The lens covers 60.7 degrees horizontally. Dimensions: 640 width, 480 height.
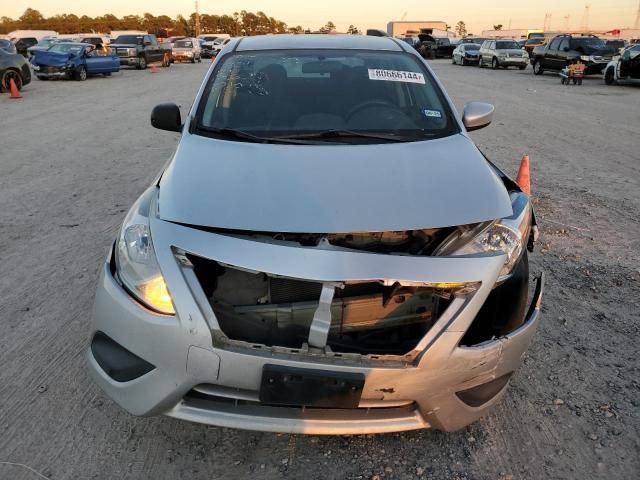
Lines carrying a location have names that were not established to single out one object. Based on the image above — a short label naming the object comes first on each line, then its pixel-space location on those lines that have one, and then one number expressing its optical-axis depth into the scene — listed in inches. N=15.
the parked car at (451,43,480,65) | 1290.6
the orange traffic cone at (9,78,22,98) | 573.6
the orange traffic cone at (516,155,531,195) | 204.7
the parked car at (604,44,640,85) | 701.3
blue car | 771.4
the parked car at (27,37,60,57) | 808.3
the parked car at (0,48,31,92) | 592.7
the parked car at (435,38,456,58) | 1787.6
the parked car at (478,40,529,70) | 1144.8
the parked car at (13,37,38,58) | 1286.9
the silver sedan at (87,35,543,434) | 79.0
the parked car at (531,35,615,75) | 872.3
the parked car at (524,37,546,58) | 1464.1
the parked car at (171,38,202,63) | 1418.6
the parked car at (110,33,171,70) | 1072.8
